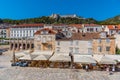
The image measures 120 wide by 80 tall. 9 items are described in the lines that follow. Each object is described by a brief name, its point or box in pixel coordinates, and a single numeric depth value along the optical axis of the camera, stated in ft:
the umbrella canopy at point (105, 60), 41.97
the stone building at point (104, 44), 60.25
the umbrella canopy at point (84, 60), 42.49
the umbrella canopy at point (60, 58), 44.04
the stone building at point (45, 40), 69.89
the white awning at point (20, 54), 50.82
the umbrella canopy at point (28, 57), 46.14
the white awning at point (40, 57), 45.72
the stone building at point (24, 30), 157.21
